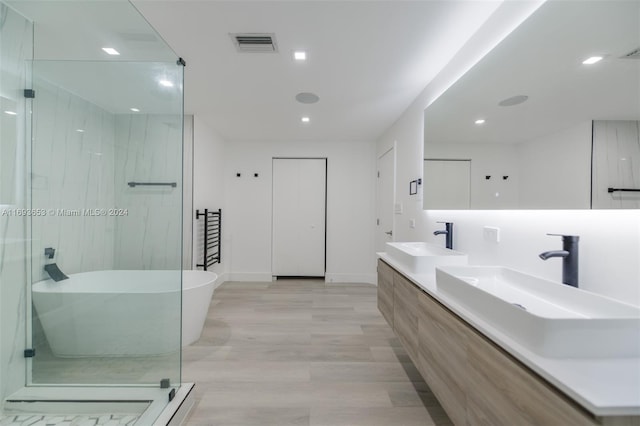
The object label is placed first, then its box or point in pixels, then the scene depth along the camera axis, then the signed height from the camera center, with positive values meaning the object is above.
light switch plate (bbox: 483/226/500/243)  1.60 -0.11
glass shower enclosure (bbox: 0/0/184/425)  1.42 +0.00
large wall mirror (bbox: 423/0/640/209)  0.95 +0.50
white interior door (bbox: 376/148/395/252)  3.47 +0.25
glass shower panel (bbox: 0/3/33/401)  1.33 +0.09
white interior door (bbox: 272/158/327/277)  4.34 -0.04
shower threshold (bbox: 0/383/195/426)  1.41 -1.11
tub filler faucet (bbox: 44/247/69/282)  1.55 -0.35
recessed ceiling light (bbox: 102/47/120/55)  1.79 +1.13
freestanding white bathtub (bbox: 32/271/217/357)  1.60 -0.67
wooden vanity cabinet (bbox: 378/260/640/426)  0.66 -0.55
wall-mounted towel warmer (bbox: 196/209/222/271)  3.34 -0.32
